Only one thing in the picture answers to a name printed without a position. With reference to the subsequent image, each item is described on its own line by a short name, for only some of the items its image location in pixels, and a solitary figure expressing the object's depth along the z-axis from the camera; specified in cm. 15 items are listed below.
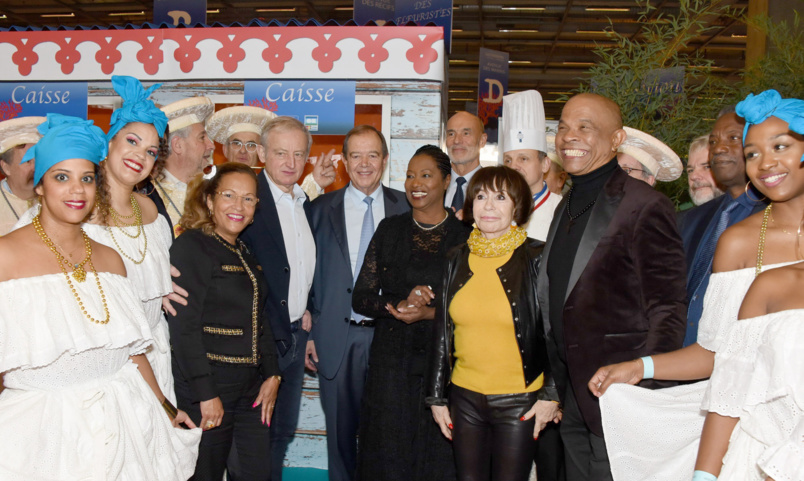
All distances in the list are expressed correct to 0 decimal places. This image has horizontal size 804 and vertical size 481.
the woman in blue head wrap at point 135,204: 253
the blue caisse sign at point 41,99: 501
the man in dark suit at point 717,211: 273
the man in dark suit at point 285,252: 333
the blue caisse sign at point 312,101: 470
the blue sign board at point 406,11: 643
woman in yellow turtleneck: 262
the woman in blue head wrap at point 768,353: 159
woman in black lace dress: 311
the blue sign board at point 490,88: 871
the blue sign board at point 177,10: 614
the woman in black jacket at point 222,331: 265
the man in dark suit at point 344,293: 347
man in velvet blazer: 230
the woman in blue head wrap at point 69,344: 195
